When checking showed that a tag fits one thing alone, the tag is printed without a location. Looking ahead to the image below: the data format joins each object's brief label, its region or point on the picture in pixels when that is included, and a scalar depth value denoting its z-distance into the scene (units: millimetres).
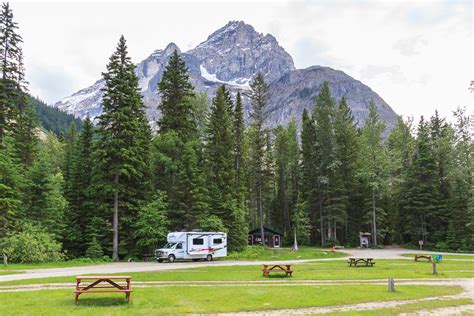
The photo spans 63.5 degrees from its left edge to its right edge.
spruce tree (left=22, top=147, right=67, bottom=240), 33906
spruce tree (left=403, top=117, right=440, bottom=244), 55594
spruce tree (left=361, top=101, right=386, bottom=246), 54969
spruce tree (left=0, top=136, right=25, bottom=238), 30469
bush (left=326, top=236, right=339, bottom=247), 55656
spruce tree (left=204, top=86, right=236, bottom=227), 41594
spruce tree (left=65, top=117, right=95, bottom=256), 36328
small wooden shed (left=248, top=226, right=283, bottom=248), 60969
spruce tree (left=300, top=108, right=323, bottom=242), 61156
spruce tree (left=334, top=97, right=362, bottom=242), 59059
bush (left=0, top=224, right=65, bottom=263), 28453
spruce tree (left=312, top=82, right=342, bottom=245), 57438
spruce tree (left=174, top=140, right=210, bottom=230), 37656
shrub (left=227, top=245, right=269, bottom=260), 37188
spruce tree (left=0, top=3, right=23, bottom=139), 35188
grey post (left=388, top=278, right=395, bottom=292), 15695
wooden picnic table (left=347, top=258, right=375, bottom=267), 28825
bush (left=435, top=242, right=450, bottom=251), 51312
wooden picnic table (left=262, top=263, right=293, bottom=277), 21275
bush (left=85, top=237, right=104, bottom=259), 33000
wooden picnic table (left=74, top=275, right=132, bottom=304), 12359
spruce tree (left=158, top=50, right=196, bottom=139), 41000
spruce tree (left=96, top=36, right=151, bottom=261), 33656
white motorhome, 32609
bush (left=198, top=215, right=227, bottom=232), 38000
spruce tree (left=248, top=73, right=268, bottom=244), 54844
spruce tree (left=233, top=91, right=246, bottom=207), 48156
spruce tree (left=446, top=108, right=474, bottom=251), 50094
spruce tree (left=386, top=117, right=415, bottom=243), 57406
